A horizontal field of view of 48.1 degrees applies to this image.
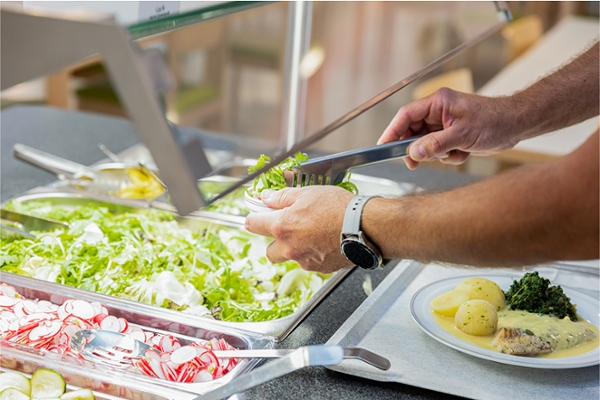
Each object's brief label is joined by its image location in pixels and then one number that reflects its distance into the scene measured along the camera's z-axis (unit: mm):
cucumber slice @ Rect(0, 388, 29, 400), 861
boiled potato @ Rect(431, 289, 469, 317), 1104
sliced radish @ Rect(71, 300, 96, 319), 1040
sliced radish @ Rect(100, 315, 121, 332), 1028
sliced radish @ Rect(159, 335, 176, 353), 991
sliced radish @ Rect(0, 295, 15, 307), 1056
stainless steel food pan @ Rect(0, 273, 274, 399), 883
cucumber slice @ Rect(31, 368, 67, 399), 890
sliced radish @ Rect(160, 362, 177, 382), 915
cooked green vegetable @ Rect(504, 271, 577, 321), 1114
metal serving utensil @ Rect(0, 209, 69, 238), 1433
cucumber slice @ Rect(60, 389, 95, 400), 860
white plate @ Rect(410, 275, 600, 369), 951
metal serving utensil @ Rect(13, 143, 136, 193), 1687
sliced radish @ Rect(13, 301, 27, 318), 1041
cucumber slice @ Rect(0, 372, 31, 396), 883
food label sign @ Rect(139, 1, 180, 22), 778
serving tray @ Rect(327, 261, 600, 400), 926
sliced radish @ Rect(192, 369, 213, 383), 920
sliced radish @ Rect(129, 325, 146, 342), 998
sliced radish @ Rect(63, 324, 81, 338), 994
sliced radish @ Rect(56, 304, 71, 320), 1031
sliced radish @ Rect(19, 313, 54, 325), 1007
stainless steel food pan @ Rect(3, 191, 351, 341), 1053
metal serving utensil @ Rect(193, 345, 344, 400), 758
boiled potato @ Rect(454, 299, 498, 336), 1039
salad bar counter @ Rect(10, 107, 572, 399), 922
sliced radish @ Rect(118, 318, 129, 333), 1034
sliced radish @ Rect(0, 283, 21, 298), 1110
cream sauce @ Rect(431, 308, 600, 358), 1021
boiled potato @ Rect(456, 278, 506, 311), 1123
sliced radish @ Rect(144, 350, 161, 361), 931
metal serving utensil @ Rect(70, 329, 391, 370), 924
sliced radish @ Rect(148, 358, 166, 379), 917
